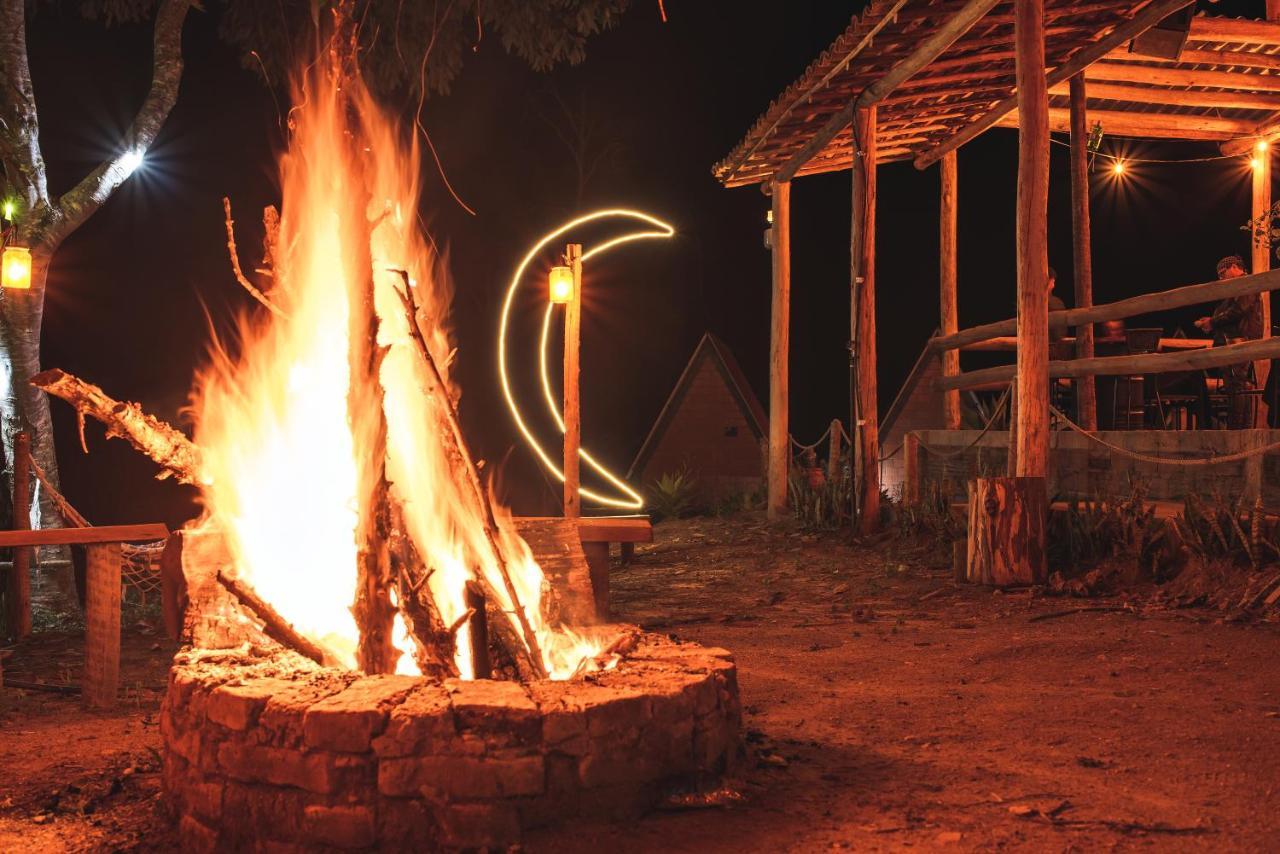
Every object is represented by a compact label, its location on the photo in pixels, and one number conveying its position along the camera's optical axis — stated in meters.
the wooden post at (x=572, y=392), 12.36
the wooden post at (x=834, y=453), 12.41
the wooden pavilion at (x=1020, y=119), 8.30
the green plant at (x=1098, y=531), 7.83
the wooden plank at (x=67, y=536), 5.98
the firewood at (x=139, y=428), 5.06
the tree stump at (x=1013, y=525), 7.91
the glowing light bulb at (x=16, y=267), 9.60
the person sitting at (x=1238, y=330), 9.24
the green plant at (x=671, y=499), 17.38
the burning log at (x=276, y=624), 4.39
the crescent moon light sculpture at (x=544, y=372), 14.23
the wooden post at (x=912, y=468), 10.91
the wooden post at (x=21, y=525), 8.30
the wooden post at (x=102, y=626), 5.99
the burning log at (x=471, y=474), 4.68
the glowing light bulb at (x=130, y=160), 11.19
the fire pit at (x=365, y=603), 3.43
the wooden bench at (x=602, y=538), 7.11
